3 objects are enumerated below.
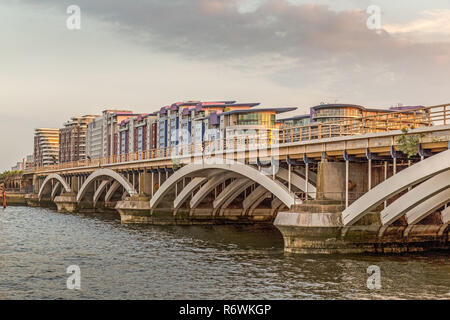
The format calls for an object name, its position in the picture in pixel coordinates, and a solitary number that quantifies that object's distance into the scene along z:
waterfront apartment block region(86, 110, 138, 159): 193.50
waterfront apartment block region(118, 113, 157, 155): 159.39
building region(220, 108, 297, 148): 118.50
